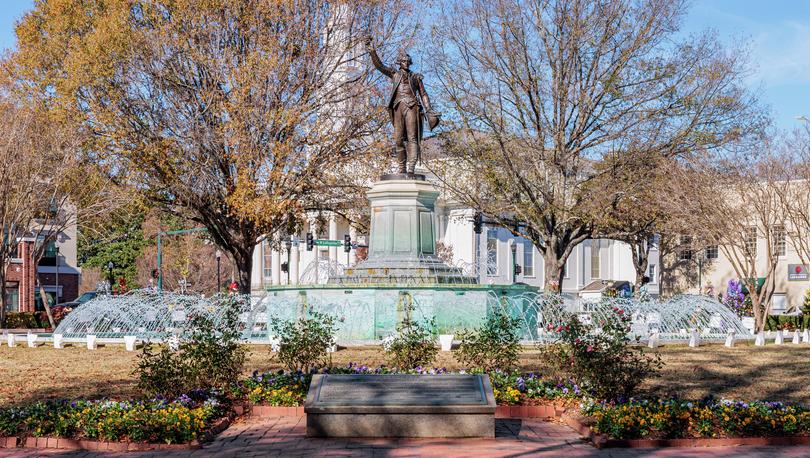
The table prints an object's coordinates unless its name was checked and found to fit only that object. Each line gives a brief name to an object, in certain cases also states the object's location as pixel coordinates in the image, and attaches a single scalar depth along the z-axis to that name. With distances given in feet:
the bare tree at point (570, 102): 106.52
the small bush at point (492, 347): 44.83
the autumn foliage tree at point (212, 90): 99.40
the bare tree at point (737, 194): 118.83
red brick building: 208.03
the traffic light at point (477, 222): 120.67
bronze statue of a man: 71.56
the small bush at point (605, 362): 39.27
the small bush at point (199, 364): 39.78
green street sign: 151.12
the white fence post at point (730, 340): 76.54
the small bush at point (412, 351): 45.70
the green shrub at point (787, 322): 114.93
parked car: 168.55
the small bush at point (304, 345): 44.04
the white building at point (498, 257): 222.69
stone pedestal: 71.51
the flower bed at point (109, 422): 34.22
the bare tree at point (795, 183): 120.57
